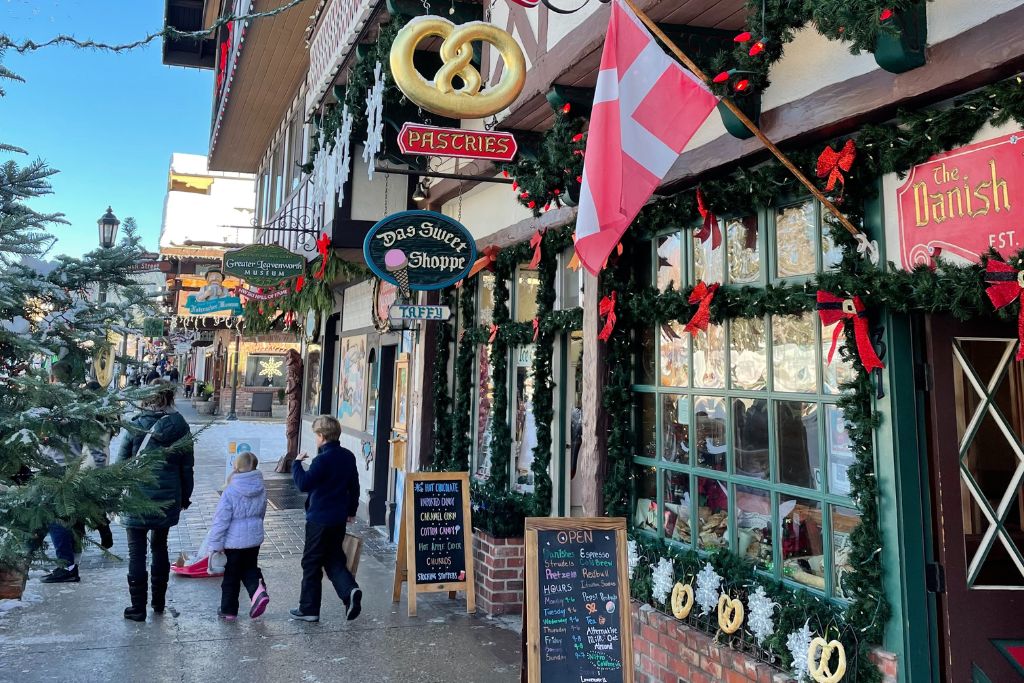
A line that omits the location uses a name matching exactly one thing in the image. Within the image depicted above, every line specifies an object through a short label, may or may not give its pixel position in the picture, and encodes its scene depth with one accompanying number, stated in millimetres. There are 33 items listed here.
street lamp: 8672
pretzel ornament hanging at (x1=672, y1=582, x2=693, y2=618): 4180
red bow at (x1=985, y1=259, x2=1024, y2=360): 2703
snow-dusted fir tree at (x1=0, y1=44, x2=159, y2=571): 3143
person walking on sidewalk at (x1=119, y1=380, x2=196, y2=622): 5590
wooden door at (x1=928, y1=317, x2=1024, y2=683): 3184
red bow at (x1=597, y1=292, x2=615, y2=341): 4902
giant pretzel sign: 4836
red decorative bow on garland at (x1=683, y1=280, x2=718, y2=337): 4141
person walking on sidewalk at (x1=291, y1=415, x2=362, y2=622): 5793
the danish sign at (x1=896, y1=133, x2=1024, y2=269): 2793
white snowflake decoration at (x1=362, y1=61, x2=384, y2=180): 6363
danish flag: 3270
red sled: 7062
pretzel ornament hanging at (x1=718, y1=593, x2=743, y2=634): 3814
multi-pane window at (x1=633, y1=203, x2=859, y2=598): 3607
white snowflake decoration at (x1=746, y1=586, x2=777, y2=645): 3656
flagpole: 3290
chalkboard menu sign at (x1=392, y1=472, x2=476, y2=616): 6066
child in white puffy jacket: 5750
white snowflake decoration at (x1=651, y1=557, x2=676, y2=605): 4375
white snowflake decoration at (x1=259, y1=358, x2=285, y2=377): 31984
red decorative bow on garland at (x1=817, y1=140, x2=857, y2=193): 3361
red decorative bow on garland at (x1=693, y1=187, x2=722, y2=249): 4297
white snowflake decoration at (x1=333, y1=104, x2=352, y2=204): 7677
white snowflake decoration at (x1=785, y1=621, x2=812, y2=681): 3414
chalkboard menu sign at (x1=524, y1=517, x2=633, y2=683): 3682
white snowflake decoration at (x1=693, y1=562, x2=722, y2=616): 4043
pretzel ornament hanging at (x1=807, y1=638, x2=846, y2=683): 3213
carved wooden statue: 14484
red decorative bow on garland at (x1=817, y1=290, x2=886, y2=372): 3252
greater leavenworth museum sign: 9578
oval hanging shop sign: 6297
